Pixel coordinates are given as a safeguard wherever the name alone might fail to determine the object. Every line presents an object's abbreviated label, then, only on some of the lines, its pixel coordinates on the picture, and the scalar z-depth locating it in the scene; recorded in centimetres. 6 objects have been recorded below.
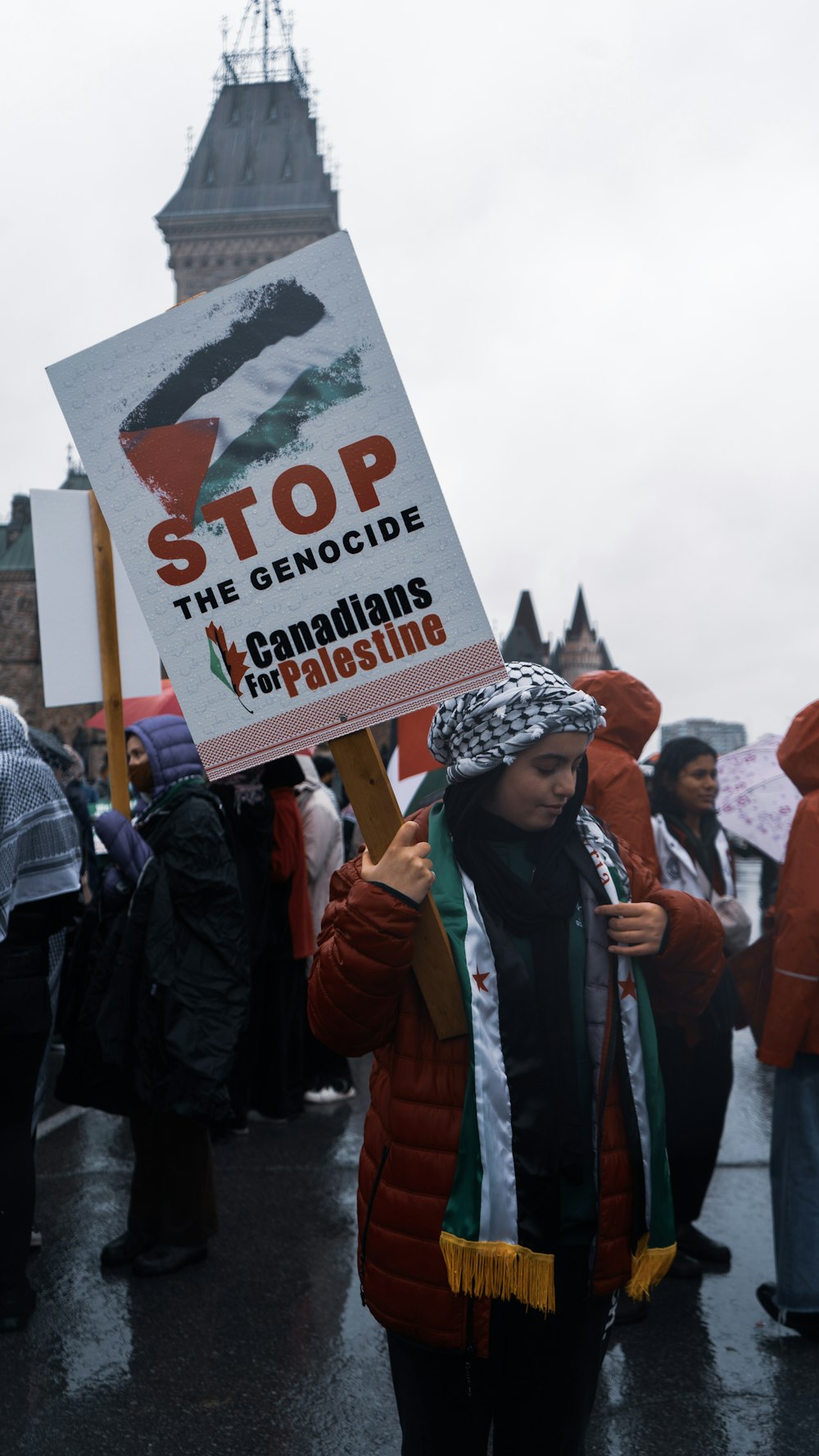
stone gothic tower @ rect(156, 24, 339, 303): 6825
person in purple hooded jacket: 391
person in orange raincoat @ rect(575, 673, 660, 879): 389
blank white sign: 428
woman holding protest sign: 198
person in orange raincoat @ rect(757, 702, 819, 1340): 358
